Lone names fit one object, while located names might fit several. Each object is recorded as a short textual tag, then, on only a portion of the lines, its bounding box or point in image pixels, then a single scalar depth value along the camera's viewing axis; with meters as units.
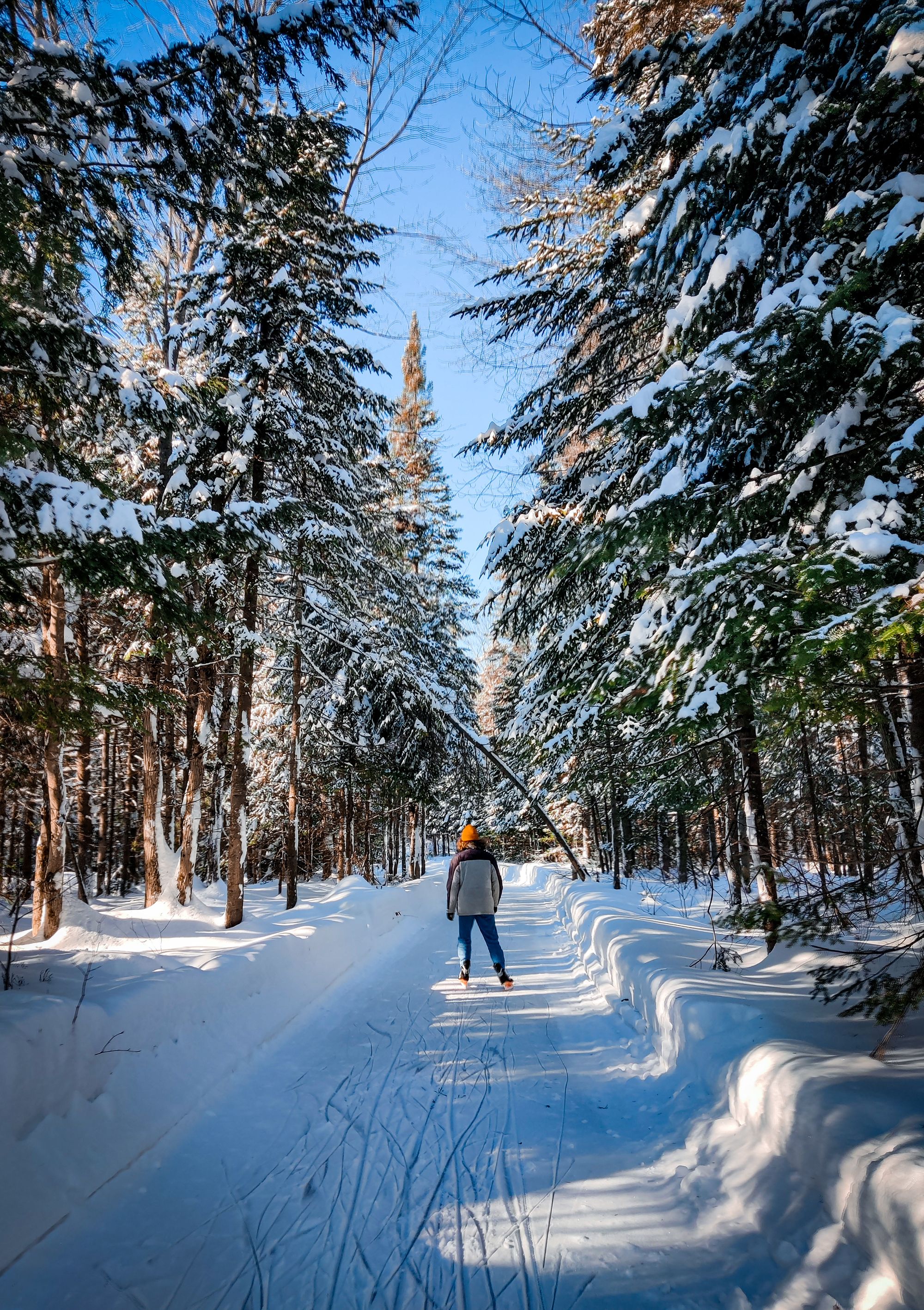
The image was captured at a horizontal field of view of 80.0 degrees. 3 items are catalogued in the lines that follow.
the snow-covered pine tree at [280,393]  8.63
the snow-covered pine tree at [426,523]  20.53
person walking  6.79
